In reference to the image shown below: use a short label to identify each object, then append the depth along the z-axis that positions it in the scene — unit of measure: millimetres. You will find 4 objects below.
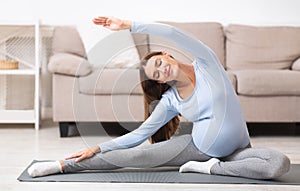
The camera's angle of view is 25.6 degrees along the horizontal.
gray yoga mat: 2785
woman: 2730
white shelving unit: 4324
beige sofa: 2791
